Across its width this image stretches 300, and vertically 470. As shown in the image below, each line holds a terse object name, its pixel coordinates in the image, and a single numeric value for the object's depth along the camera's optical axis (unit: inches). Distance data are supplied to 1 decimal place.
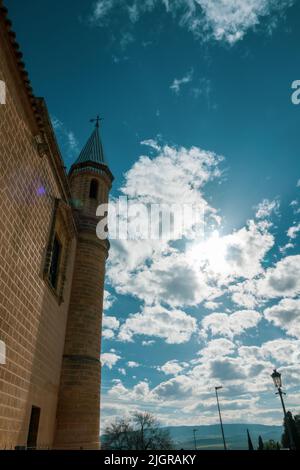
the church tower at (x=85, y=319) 435.8
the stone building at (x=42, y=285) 267.9
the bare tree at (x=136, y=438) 1883.6
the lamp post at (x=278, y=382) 476.2
